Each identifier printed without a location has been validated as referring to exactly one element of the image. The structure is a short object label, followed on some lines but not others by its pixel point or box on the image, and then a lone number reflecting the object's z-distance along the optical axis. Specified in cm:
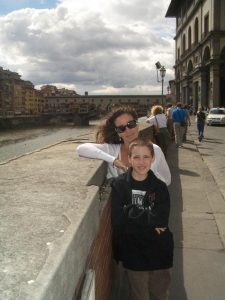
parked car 2421
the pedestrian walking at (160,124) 813
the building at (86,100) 9879
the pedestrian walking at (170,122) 1275
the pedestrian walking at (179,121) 1124
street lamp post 2035
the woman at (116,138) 255
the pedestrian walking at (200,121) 1313
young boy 193
